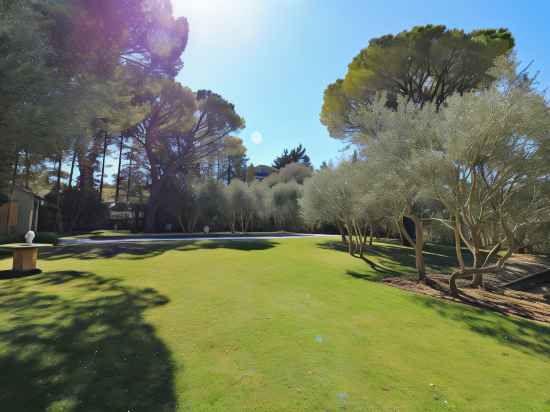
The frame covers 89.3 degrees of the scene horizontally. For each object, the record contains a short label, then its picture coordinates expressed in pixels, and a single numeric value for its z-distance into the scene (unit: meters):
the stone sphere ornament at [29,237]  8.64
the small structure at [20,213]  17.06
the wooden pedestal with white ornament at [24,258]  7.83
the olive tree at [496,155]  5.89
